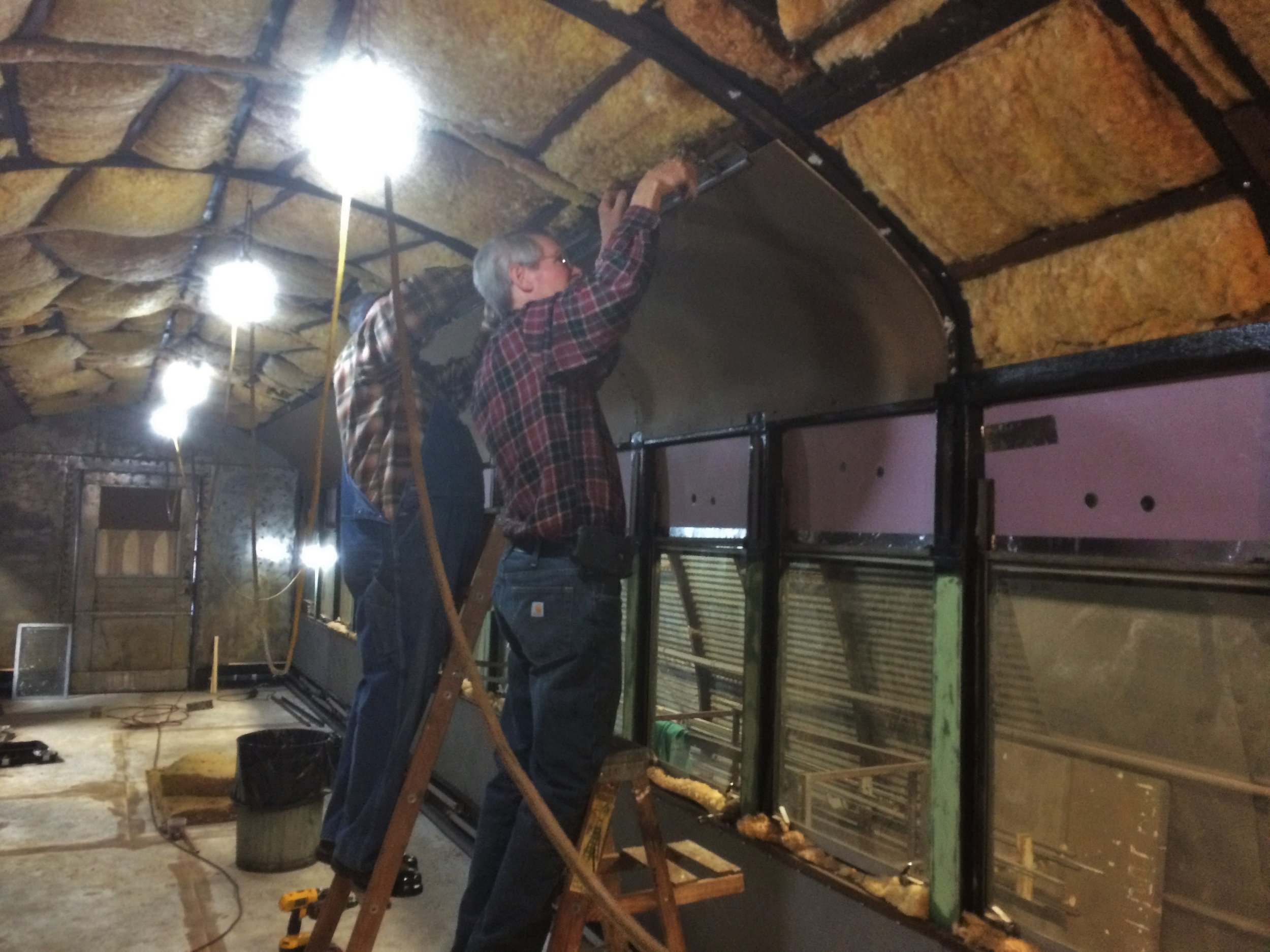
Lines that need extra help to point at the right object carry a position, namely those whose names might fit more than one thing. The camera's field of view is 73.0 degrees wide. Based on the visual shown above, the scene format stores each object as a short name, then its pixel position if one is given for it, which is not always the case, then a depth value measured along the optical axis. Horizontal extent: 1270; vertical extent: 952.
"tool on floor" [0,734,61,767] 5.22
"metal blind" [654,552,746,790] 2.99
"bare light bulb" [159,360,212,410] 6.14
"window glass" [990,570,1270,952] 1.65
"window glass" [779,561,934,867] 2.31
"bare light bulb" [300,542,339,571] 8.05
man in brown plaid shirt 1.99
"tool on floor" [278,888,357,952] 2.78
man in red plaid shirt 1.77
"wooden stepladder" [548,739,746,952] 1.77
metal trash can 3.65
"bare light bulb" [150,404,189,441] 6.93
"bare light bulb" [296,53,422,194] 2.03
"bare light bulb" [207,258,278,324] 3.54
